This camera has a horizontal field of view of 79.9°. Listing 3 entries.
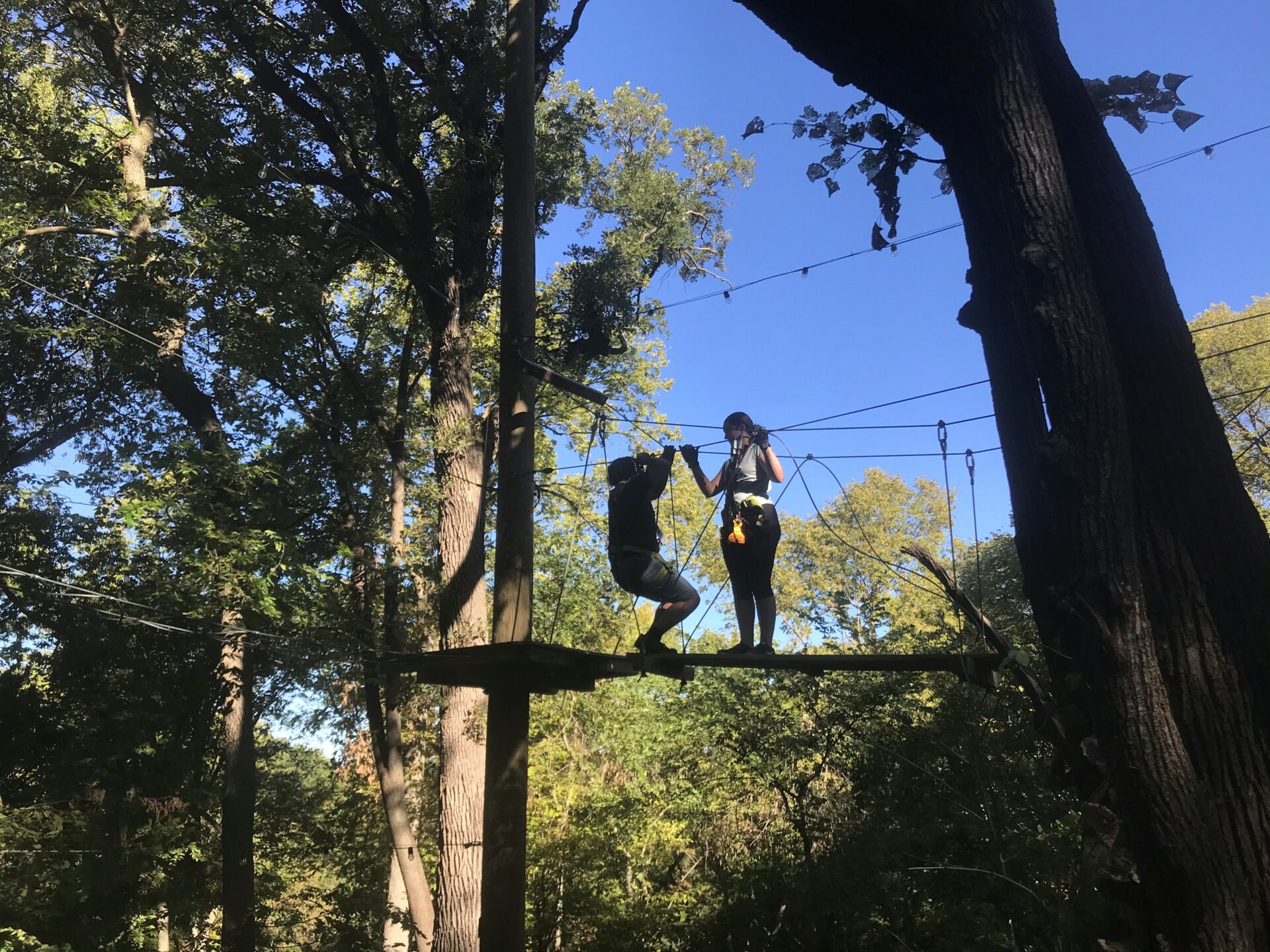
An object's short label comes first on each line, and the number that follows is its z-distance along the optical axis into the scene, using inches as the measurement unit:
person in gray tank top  167.6
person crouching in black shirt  159.8
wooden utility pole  119.5
